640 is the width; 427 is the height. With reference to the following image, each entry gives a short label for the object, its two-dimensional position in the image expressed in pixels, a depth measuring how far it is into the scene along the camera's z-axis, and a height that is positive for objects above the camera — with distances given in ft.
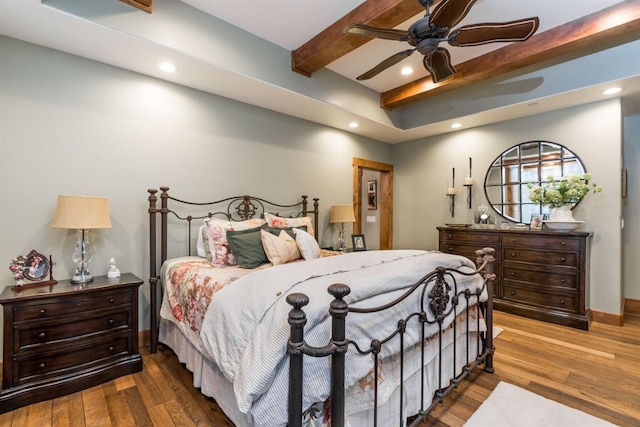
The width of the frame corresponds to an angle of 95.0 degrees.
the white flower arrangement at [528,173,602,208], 11.03 +0.81
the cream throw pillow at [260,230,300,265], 8.62 -1.09
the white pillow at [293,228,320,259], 9.22 -1.07
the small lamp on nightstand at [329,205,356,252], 13.62 -0.14
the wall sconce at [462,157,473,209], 14.37 +1.42
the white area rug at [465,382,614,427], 5.68 -4.10
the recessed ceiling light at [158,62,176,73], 8.60 +4.35
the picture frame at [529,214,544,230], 12.15 -0.42
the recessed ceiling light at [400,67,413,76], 11.90 +5.84
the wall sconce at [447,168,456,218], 15.34 +0.79
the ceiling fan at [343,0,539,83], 6.13 +4.11
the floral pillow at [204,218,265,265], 8.70 -0.85
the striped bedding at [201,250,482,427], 3.87 -1.72
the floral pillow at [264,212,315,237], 10.49 -0.36
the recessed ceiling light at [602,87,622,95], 10.27 +4.32
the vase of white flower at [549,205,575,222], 11.28 -0.08
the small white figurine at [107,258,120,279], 8.00 -1.62
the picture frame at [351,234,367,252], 13.47 -1.44
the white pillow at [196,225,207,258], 9.84 -1.15
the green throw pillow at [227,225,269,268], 8.43 -1.06
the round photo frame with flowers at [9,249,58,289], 6.84 -1.37
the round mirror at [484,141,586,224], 12.18 +1.72
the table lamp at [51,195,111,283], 6.97 -0.15
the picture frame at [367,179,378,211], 20.77 +1.24
